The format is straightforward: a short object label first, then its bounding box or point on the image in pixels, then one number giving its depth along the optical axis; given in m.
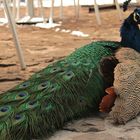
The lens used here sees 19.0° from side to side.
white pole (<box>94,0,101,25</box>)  4.41
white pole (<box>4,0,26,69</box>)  2.31
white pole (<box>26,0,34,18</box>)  4.94
